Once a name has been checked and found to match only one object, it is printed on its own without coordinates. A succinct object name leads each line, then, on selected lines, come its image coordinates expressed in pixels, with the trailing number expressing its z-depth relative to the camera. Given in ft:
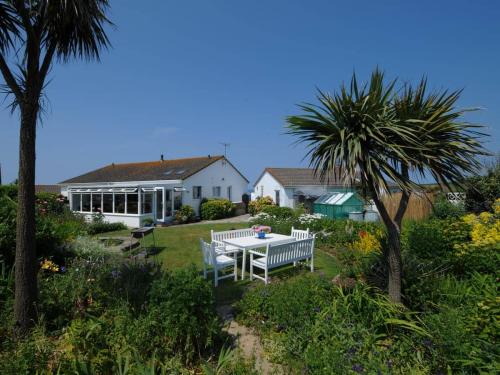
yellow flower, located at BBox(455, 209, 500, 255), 17.31
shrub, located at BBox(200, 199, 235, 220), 72.02
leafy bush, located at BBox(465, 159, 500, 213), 43.14
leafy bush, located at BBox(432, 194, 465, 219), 41.86
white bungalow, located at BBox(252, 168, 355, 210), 88.17
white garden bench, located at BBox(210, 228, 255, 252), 27.06
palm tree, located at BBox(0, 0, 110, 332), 11.57
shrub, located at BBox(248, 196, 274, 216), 80.18
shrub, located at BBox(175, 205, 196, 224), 66.28
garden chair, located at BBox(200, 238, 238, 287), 21.61
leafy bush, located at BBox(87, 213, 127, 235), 51.67
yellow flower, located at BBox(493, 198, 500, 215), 25.22
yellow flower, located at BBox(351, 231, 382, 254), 25.90
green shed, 65.00
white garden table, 23.76
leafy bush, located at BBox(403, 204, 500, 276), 16.16
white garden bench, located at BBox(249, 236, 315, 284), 21.75
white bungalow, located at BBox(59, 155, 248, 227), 64.54
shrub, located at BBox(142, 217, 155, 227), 60.85
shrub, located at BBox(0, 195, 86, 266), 16.15
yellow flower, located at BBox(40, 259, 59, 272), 16.73
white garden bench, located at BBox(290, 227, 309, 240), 29.74
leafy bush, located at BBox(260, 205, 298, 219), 66.49
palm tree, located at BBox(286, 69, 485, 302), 12.33
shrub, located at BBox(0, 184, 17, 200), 42.53
